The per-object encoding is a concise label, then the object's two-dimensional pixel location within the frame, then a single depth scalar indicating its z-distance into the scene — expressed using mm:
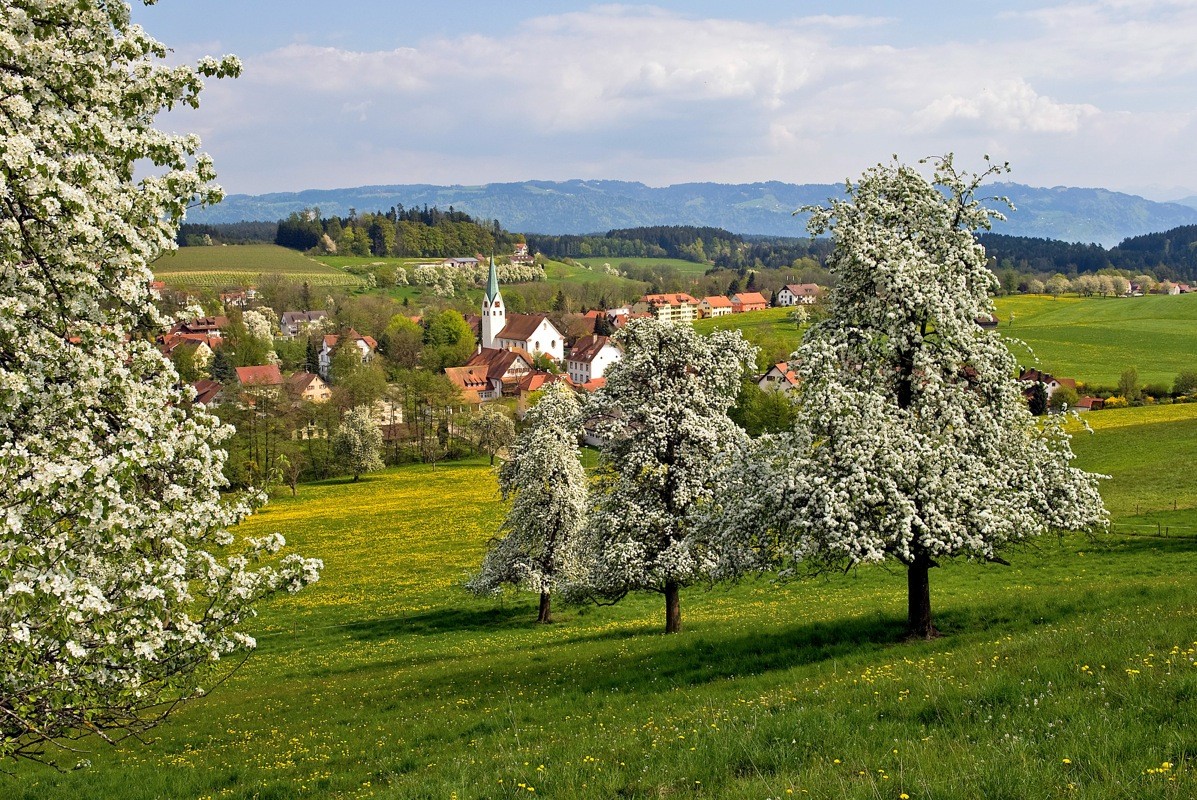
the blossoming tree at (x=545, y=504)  40906
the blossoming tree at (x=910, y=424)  19594
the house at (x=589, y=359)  185125
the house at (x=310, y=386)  144875
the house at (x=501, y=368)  171500
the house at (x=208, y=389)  134125
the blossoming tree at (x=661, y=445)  28719
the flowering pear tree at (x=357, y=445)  112000
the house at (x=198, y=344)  136250
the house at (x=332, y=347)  185650
